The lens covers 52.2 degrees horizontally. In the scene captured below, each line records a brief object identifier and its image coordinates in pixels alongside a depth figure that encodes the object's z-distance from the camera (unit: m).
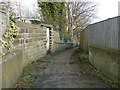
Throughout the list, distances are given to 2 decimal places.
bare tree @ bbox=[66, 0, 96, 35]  21.81
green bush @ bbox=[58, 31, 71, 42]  16.26
